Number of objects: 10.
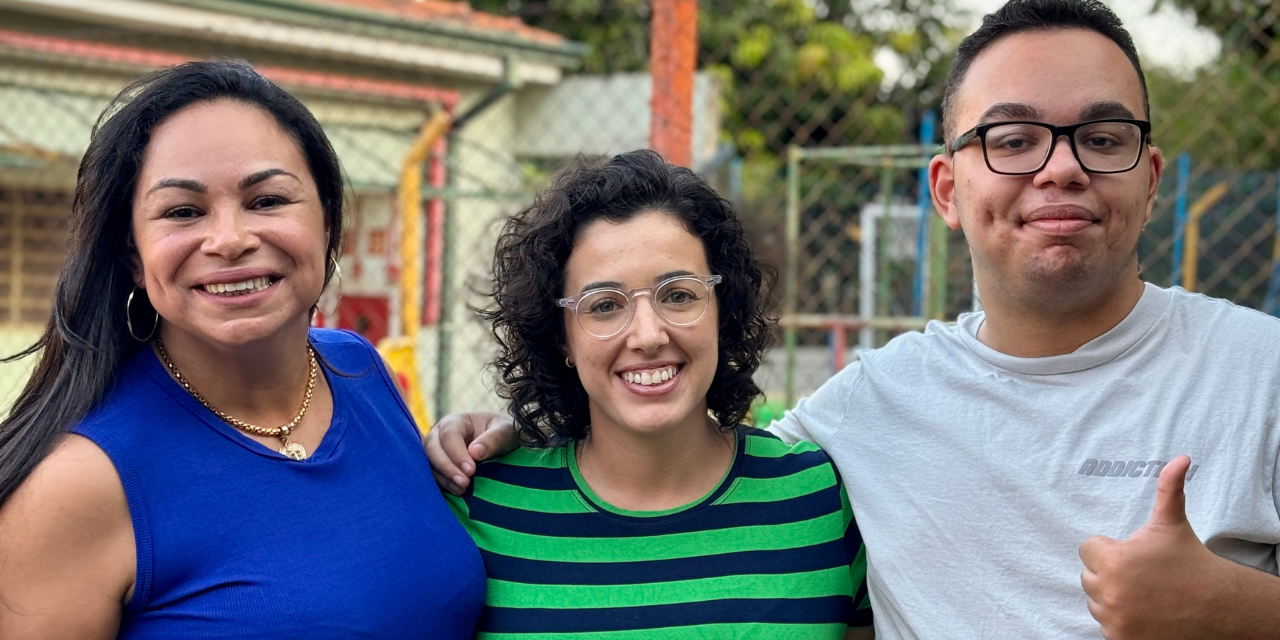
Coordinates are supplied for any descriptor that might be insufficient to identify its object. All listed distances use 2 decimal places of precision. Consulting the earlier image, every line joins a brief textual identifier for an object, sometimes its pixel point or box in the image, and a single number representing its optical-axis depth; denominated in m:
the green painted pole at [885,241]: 6.60
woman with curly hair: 2.12
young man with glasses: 1.85
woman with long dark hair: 1.75
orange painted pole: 3.27
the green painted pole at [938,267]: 4.67
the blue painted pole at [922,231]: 6.18
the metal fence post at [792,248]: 6.01
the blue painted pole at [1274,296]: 7.71
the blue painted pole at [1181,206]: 5.74
